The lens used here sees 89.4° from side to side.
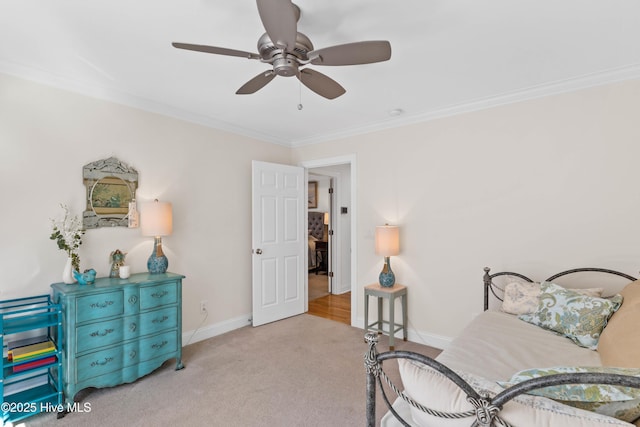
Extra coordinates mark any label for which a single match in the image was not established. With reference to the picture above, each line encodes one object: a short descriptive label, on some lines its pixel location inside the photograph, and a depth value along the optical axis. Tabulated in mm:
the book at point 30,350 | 2213
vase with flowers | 2559
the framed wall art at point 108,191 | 2840
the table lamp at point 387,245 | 3564
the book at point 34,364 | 2195
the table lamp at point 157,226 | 3045
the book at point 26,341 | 2382
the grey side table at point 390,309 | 3414
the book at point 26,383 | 2398
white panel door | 4109
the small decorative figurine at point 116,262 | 2908
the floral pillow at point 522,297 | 2553
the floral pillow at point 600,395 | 959
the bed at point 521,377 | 928
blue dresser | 2350
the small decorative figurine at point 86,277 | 2598
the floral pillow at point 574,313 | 2084
